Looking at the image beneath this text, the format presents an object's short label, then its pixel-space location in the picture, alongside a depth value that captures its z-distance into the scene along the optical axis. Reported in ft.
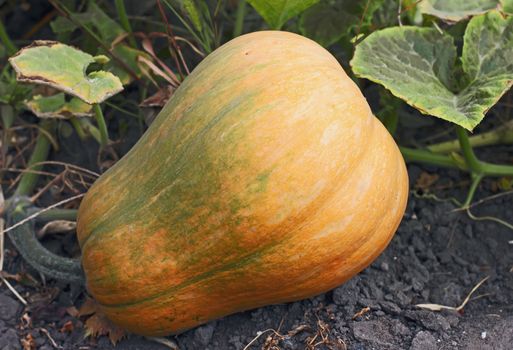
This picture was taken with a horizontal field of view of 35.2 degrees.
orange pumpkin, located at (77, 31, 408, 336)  5.06
